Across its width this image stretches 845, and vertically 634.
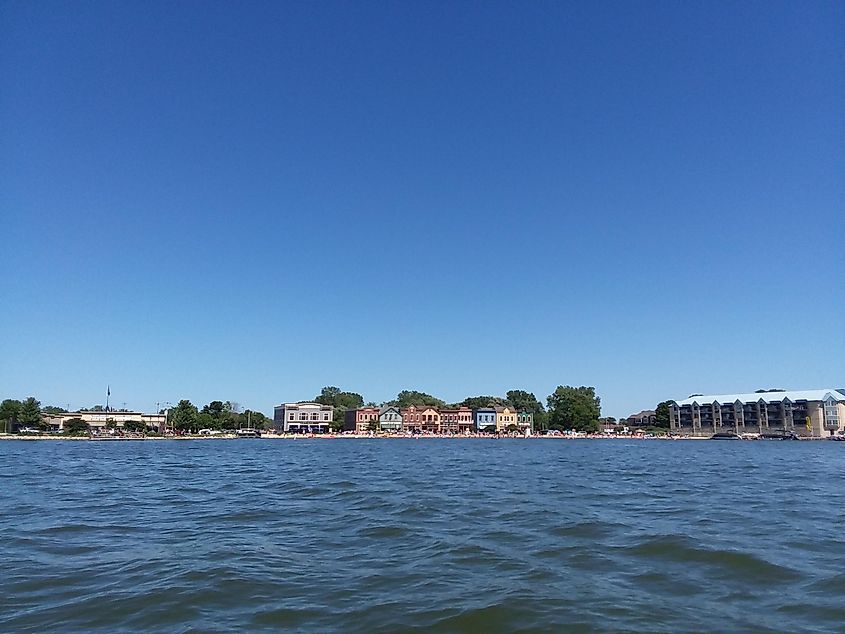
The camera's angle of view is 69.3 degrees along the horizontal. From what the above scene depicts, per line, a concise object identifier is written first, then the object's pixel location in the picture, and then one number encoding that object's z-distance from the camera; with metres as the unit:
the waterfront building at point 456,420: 151.75
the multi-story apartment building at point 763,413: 131.50
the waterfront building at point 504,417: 151.25
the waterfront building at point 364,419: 146.75
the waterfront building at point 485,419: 150.45
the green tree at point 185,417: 131.75
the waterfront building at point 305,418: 150.75
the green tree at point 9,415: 122.06
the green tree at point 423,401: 191.02
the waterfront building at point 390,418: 147.50
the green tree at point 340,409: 147.38
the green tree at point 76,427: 118.44
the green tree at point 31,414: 118.38
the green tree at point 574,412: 156.50
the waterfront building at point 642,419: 185.25
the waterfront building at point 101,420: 132.88
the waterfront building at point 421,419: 149.88
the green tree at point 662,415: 164.25
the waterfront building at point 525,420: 156.62
